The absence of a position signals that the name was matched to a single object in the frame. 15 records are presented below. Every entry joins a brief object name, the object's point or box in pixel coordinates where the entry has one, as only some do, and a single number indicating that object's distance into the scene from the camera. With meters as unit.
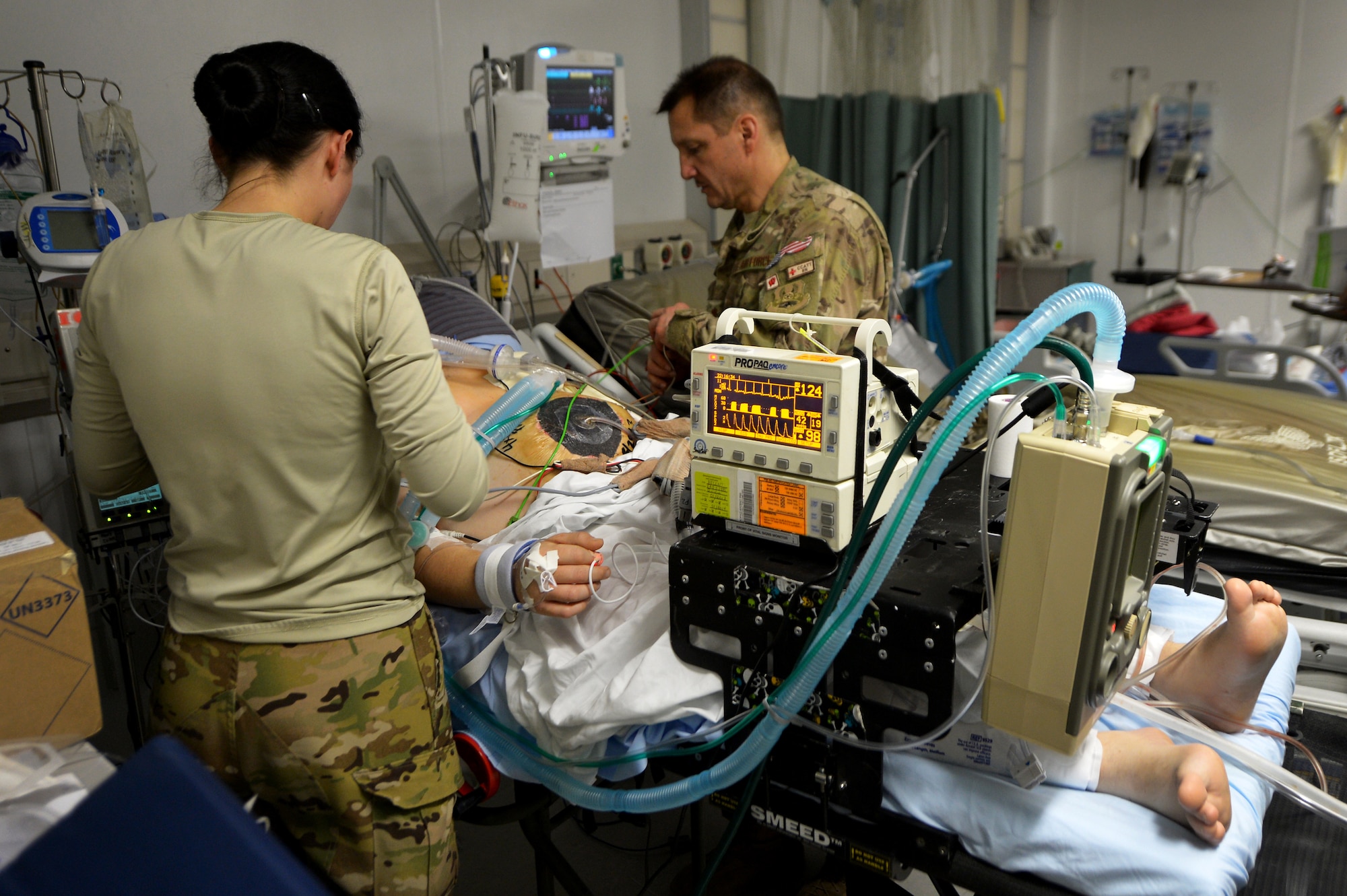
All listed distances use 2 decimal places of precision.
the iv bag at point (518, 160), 2.74
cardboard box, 1.18
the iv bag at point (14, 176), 2.06
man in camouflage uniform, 2.17
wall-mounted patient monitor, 2.87
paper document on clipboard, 3.10
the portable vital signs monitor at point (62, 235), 1.73
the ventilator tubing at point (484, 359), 2.17
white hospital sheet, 1.27
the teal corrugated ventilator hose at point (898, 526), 0.98
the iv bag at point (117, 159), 1.98
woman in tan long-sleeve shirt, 1.08
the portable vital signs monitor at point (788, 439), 1.13
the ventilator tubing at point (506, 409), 1.78
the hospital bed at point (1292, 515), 2.04
